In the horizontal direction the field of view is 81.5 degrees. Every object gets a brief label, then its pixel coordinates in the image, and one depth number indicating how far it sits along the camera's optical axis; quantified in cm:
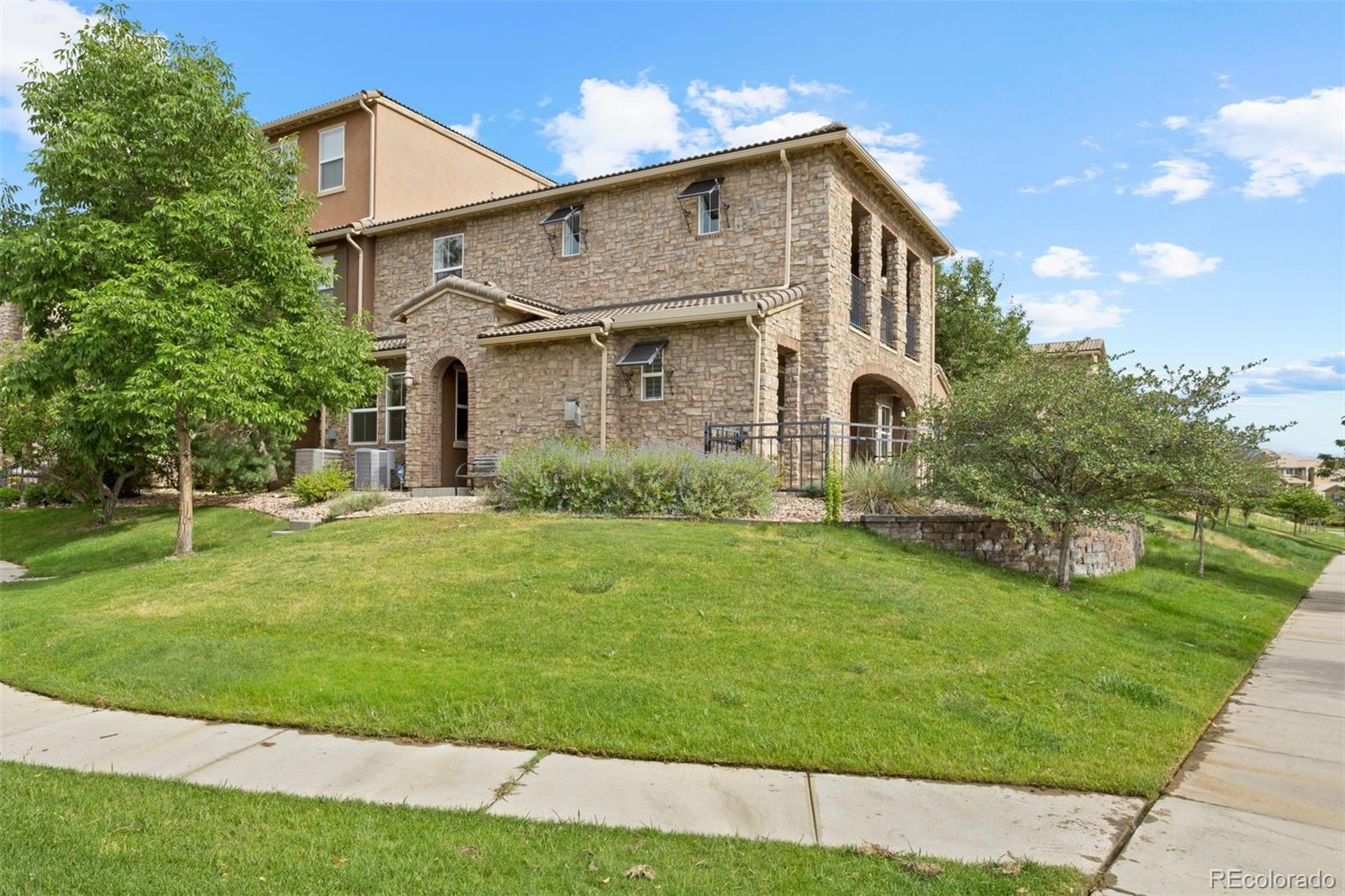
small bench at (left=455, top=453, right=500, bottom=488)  1661
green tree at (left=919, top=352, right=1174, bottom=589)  985
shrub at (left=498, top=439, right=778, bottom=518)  1189
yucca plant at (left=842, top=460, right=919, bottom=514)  1153
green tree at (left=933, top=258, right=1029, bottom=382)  2741
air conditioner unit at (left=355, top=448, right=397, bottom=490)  1788
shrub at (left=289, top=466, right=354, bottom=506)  1636
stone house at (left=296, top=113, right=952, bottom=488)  1535
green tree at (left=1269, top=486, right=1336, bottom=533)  3628
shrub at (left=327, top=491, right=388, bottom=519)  1480
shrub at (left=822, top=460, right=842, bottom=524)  1129
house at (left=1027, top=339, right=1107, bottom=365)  2806
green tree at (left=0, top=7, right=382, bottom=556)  1084
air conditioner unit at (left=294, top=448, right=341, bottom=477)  1867
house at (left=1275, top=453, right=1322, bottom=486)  8338
